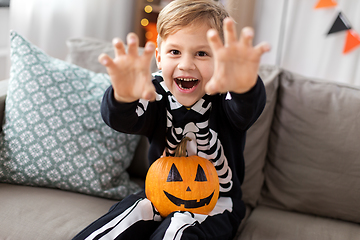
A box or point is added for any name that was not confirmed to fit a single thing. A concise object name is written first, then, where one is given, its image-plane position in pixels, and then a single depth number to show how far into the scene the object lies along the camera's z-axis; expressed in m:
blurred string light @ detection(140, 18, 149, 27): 2.72
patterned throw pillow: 1.22
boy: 0.71
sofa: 1.18
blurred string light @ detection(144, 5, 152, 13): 2.69
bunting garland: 2.32
